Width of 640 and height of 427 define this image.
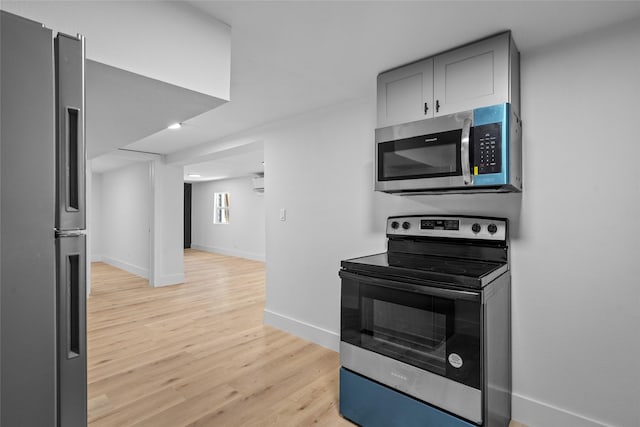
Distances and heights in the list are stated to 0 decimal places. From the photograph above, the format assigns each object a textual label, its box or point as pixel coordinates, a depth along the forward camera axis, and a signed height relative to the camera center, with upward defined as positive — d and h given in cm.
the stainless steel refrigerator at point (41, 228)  78 -4
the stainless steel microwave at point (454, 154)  163 +33
